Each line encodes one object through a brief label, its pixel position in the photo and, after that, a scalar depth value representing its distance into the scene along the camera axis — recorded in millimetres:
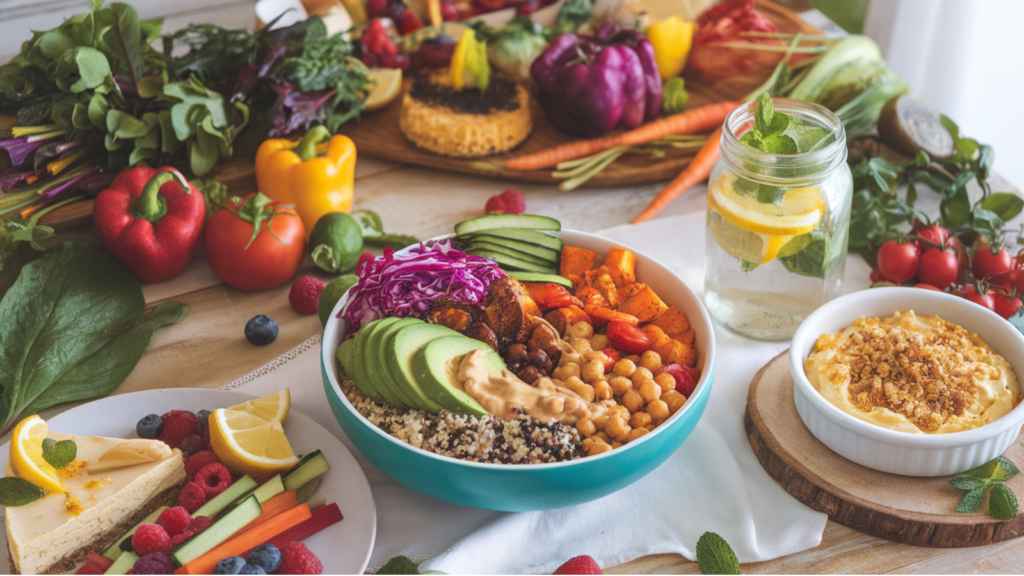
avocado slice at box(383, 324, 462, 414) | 989
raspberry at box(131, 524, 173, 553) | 959
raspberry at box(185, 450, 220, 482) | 1007
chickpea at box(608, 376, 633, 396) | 1014
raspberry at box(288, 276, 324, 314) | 1153
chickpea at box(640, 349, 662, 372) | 1028
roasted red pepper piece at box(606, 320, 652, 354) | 1043
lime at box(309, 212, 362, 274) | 1176
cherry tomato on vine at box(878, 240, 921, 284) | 1123
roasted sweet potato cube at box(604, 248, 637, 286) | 1083
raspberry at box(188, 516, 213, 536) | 969
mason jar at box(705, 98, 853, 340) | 1058
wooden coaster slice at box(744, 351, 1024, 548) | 984
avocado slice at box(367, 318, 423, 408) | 995
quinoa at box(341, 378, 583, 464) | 969
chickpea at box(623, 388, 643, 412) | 1007
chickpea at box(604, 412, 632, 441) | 984
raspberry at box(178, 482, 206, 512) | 986
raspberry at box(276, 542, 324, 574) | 957
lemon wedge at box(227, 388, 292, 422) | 1031
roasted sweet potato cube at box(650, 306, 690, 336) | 1056
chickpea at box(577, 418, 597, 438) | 986
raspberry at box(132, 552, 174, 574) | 950
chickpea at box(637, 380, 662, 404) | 1006
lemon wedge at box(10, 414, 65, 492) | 982
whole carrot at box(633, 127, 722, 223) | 1251
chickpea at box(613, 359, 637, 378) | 1024
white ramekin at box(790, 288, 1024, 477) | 979
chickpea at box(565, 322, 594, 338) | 1052
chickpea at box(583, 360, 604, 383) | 1016
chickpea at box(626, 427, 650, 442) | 988
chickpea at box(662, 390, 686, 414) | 1005
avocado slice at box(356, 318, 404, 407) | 1000
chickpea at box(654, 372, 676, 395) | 1013
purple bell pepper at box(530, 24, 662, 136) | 1273
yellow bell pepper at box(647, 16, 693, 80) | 1346
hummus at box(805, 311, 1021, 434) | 993
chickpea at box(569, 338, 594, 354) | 1039
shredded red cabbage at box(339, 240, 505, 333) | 1055
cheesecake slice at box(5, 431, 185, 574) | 968
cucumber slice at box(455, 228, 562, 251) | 1100
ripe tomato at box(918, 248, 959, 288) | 1114
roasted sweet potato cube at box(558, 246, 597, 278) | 1099
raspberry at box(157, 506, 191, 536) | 971
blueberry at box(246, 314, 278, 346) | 1131
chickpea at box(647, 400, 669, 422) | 998
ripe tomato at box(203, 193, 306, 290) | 1158
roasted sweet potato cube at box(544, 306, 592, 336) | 1059
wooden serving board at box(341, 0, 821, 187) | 1282
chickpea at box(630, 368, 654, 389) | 1013
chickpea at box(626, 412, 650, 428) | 996
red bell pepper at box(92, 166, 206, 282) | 1151
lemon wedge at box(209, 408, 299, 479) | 1002
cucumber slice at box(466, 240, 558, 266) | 1095
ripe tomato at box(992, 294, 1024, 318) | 1083
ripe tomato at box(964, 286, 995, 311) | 1082
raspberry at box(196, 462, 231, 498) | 994
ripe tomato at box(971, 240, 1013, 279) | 1112
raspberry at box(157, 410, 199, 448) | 1028
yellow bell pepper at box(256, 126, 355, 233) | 1214
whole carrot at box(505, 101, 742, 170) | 1280
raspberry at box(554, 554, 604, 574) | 971
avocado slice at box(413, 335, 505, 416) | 985
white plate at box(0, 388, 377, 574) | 973
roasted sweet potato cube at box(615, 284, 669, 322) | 1065
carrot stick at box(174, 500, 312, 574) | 954
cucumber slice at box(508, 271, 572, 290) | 1073
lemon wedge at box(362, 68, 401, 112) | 1337
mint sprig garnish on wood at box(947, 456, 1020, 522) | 979
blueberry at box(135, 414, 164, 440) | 1030
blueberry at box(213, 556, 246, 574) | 948
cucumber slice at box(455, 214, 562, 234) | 1105
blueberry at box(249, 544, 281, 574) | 956
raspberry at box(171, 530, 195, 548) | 964
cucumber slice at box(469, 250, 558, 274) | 1090
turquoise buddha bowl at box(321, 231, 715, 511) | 963
